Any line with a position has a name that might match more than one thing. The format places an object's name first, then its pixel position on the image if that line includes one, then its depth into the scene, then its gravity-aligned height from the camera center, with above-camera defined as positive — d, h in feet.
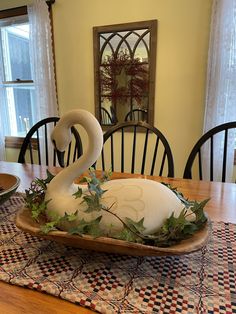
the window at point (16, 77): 9.69 +0.57
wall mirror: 7.55 +0.65
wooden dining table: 1.60 -1.38
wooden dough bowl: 1.68 -1.05
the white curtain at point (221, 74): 6.54 +0.44
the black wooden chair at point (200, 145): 4.45 -0.99
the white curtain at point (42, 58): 8.46 +1.12
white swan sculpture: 1.87 -0.80
